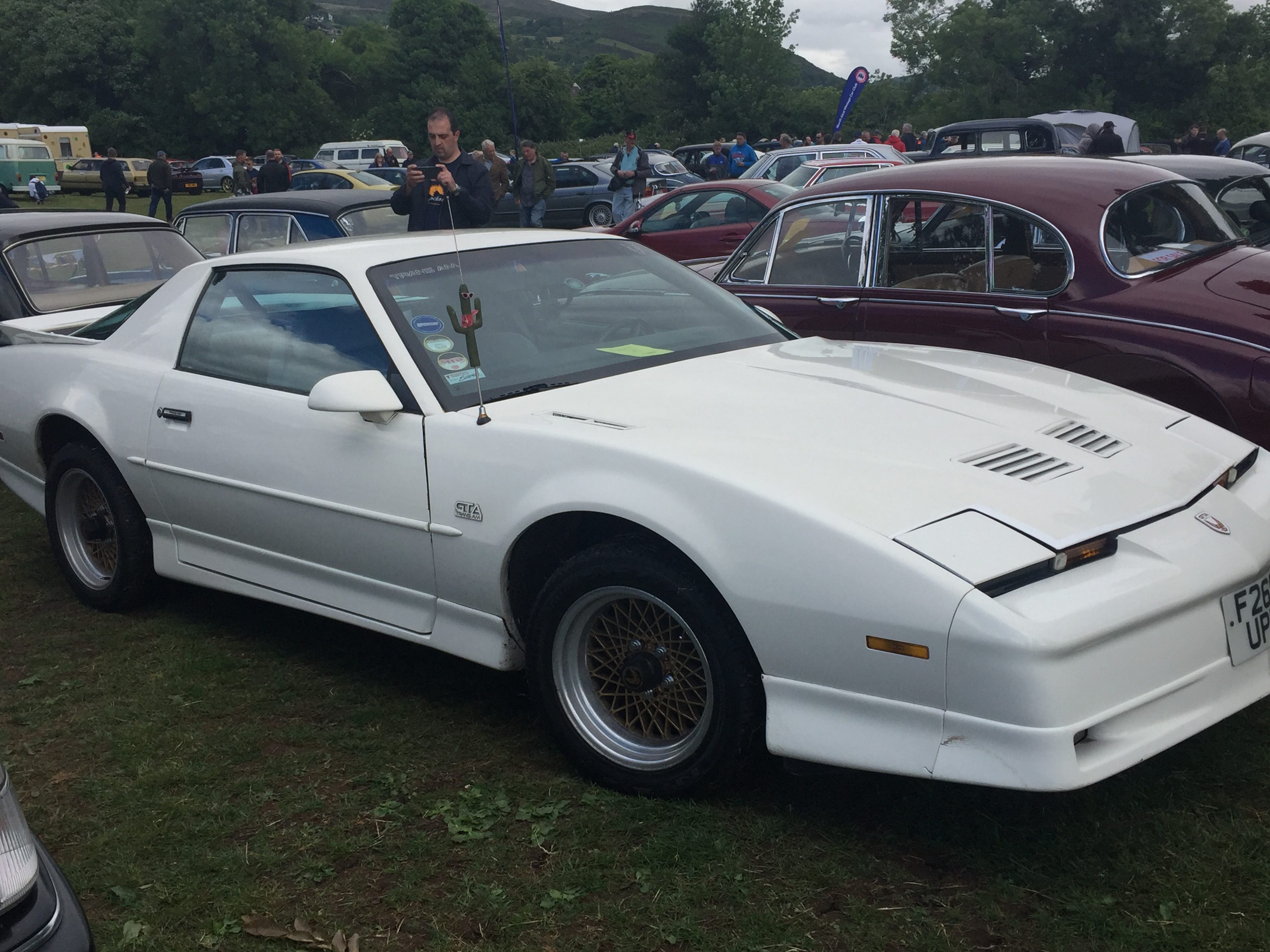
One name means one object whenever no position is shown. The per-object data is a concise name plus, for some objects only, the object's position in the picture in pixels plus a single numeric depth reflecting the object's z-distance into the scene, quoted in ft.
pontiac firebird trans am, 8.05
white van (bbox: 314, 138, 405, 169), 149.28
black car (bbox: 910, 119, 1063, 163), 61.77
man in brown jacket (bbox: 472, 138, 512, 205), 45.24
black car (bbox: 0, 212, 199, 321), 21.95
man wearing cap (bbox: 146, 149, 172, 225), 75.05
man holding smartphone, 23.02
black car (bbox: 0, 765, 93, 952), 5.74
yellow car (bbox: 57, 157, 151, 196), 142.82
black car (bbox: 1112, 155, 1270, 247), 22.70
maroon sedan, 14.12
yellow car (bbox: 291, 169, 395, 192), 69.62
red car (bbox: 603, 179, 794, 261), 38.81
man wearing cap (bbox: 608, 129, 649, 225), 61.00
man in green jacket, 53.31
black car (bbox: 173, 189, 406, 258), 27.50
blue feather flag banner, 70.79
